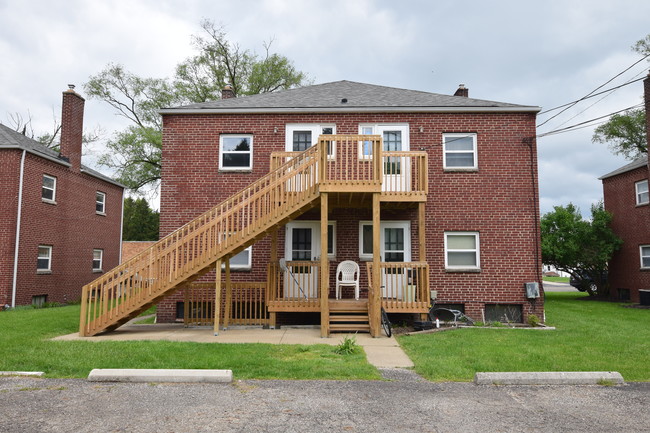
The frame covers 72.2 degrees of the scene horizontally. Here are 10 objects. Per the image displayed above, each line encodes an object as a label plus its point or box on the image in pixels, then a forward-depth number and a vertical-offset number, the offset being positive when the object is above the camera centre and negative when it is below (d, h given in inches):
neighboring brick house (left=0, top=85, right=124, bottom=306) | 668.1 +73.8
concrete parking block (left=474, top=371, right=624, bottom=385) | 240.7 -63.5
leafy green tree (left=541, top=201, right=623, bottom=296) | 866.8 +35.6
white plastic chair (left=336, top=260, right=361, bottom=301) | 481.2 -13.2
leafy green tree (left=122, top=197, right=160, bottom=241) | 1715.1 +139.1
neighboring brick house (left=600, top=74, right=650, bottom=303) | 814.5 +65.6
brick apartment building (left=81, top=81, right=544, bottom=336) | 501.7 +76.7
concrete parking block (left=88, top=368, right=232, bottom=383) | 238.7 -61.4
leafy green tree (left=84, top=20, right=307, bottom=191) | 1145.4 +480.4
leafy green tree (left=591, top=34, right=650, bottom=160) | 1298.0 +390.0
